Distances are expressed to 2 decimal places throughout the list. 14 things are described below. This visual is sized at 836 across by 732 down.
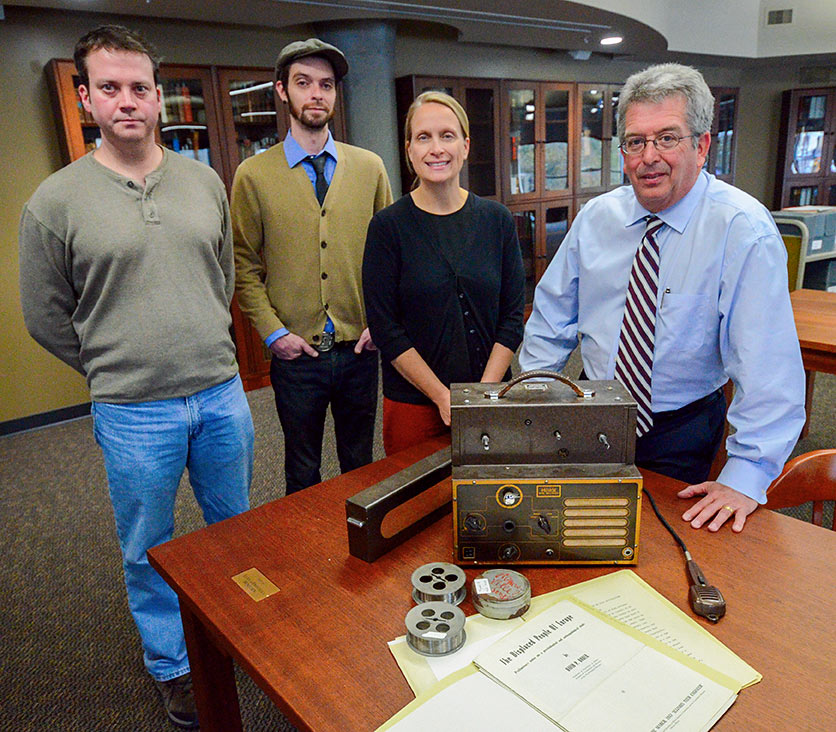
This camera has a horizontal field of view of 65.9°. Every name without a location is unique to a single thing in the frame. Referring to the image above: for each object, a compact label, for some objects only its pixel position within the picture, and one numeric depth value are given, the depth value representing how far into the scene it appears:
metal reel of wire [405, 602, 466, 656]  0.87
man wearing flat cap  1.99
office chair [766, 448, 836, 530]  1.34
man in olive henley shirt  1.45
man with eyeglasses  1.25
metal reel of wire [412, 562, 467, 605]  0.97
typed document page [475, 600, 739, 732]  0.76
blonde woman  1.68
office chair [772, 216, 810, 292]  4.58
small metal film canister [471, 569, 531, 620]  0.93
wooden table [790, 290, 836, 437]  2.58
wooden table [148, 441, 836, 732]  0.81
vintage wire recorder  1.00
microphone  0.91
